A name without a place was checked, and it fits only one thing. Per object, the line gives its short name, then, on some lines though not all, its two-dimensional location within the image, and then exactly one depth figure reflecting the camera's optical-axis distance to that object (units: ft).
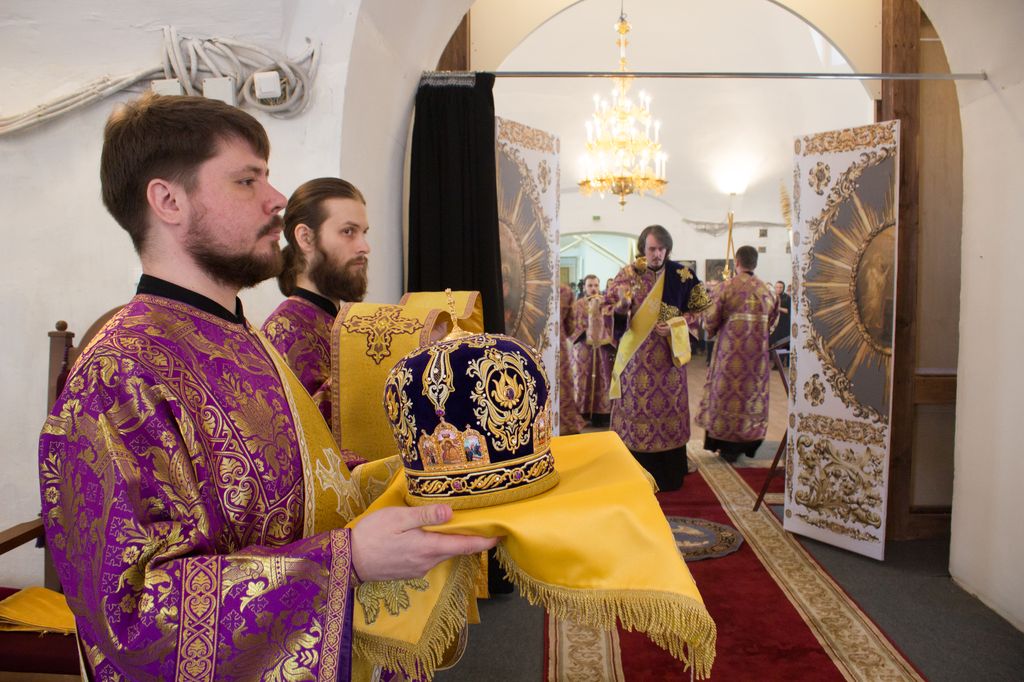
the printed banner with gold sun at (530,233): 12.04
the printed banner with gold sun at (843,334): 12.42
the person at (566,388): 21.27
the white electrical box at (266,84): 7.84
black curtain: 10.74
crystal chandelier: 30.35
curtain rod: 10.93
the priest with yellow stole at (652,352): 16.24
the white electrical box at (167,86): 7.82
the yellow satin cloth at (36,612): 6.02
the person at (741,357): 19.44
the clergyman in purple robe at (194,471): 3.00
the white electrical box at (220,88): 7.91
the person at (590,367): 24.75
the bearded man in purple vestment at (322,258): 6.25
